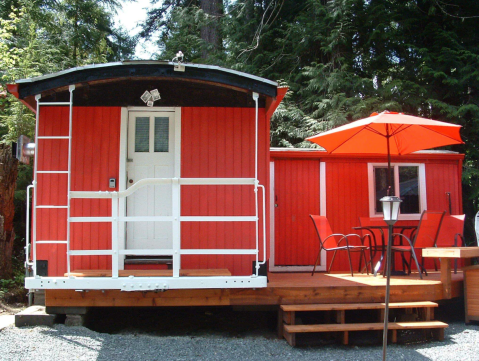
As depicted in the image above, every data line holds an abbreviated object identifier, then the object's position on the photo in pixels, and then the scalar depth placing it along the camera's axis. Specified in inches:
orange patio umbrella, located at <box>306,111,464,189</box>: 222.7
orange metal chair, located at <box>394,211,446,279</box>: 227.1
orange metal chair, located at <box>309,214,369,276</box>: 229.3
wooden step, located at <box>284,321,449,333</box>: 176.8
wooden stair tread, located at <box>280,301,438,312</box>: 185.5
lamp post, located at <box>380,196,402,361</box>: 148.1
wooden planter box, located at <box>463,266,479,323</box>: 208.2
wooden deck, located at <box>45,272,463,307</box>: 191.0
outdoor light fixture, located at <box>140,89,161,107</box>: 210.5
